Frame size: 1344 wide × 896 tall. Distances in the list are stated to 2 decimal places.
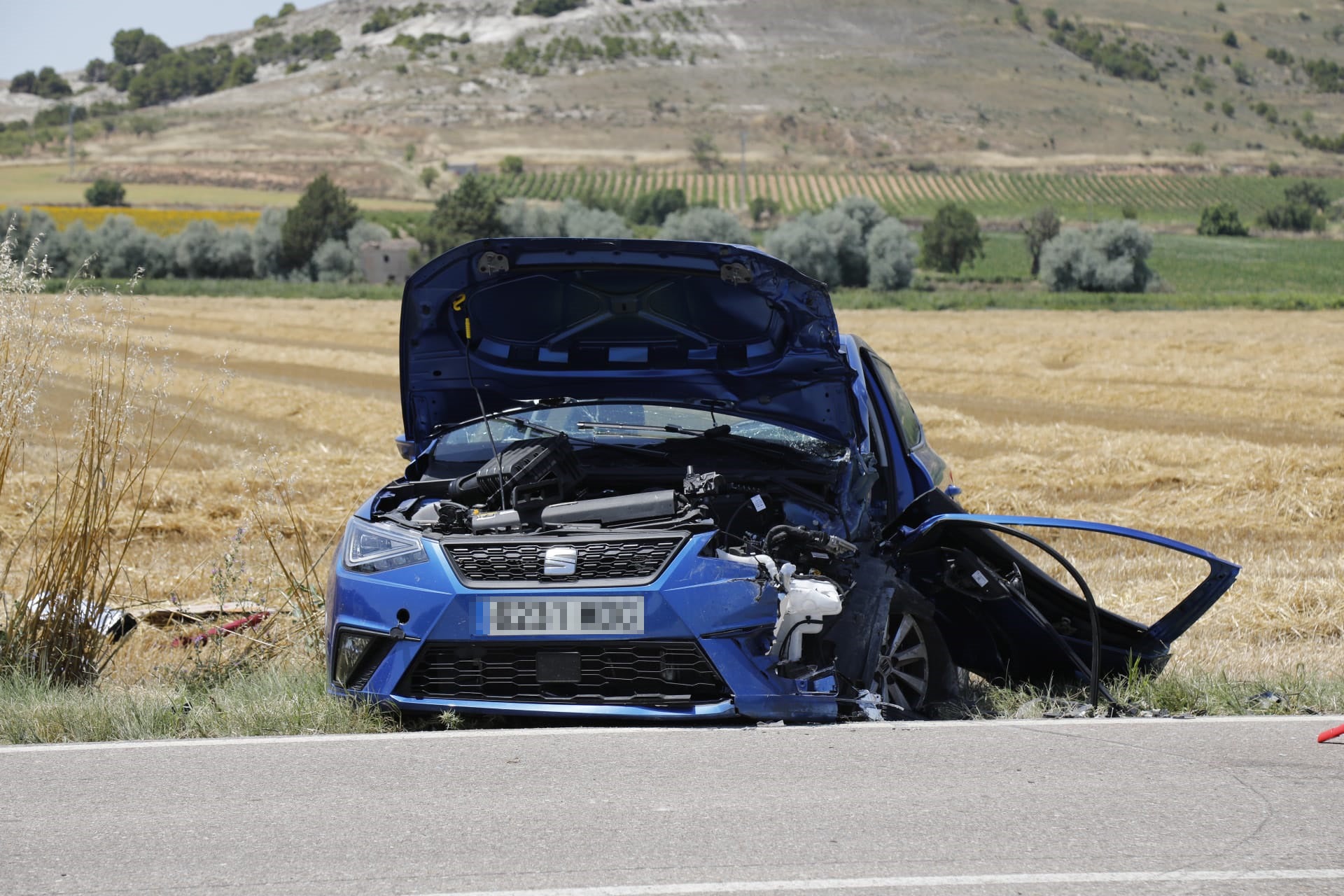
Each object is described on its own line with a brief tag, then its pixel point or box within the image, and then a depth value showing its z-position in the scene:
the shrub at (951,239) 84.75
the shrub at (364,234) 83.92
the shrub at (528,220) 83.06
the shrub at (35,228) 72.12
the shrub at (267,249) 81.19
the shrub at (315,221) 82.50
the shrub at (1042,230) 84.25
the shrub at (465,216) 91.56
